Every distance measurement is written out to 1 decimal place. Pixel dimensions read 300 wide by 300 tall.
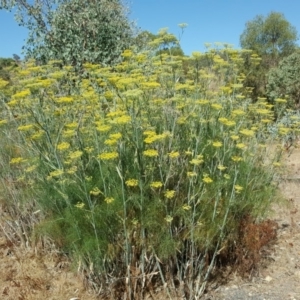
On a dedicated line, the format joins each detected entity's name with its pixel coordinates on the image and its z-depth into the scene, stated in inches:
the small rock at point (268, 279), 156.9
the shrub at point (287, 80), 632.2
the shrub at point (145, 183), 125.6
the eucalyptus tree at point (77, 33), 323.9
